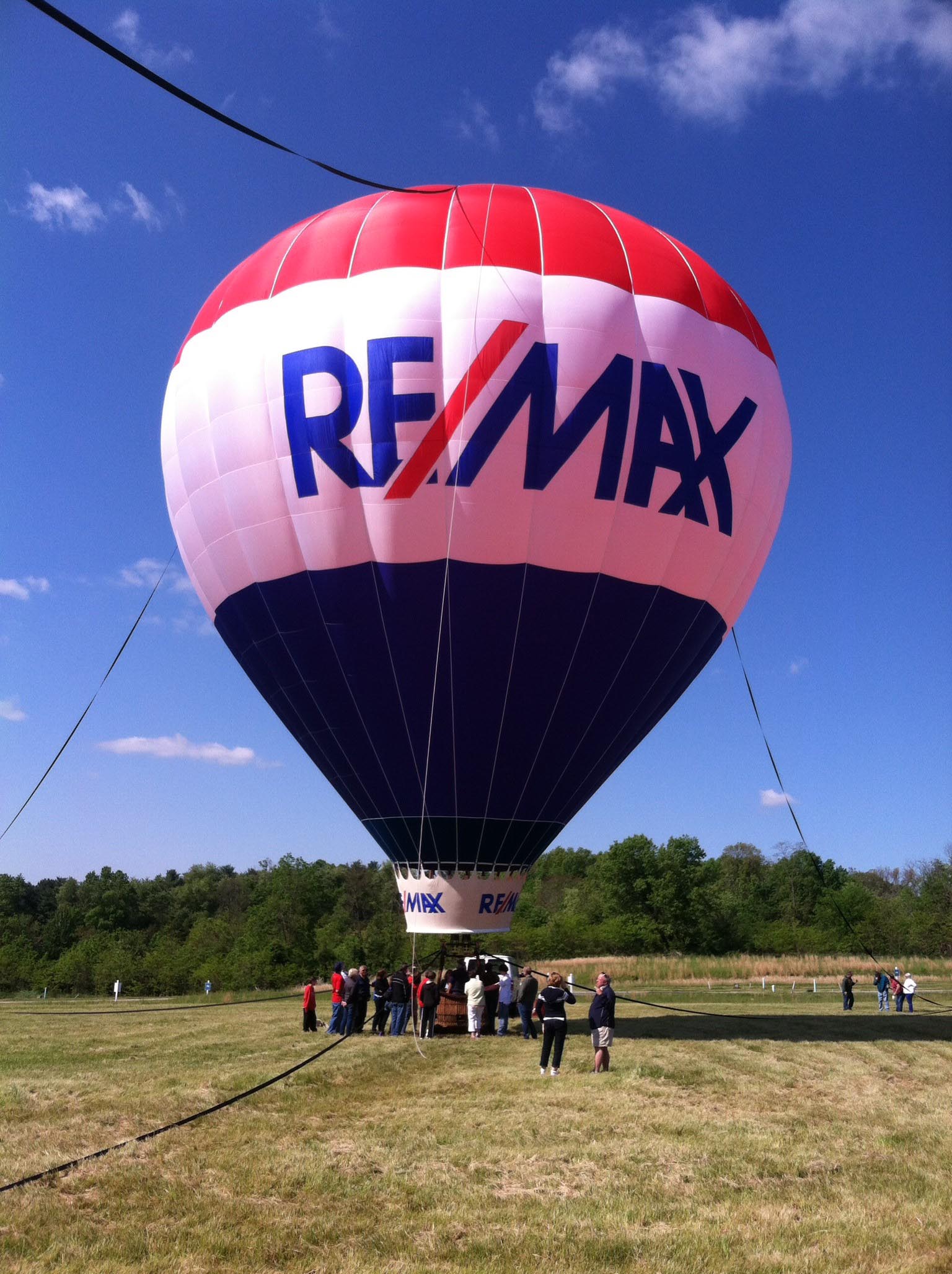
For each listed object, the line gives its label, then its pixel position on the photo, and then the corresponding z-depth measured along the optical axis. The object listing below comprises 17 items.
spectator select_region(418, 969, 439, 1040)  15.91
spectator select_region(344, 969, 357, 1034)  15.89
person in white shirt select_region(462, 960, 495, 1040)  16.17
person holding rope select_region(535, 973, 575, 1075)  11.80
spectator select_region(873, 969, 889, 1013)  24.20
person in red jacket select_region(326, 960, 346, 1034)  16.27
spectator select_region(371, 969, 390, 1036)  16.45
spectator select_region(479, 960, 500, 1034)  16.73
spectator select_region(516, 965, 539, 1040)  15.10
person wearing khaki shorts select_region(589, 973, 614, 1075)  11.93
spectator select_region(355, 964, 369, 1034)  16.17
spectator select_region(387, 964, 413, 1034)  15.99
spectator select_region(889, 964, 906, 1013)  23.58
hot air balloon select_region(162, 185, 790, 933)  15.85
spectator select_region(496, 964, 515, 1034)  16.22
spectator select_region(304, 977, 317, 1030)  16.73
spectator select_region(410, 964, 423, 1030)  15.20
